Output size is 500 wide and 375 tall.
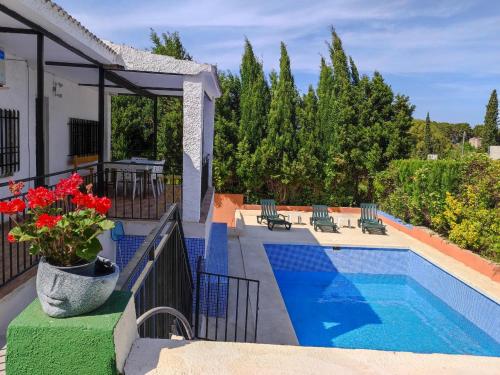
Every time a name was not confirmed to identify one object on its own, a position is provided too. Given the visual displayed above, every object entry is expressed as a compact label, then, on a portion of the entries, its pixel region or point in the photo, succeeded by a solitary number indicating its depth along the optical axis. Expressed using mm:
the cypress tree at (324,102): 23109
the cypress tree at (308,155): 22141
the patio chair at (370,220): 18234
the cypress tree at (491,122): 50281
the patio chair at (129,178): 11562
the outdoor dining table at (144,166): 11812
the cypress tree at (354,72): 24312
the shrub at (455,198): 13992
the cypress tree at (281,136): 21938
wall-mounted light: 11785
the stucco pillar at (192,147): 9047
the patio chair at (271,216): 18297
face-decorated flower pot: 2420
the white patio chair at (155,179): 12052
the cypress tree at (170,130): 21442
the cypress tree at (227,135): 21766
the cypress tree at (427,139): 45875
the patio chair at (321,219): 18359
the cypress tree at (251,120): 21827
